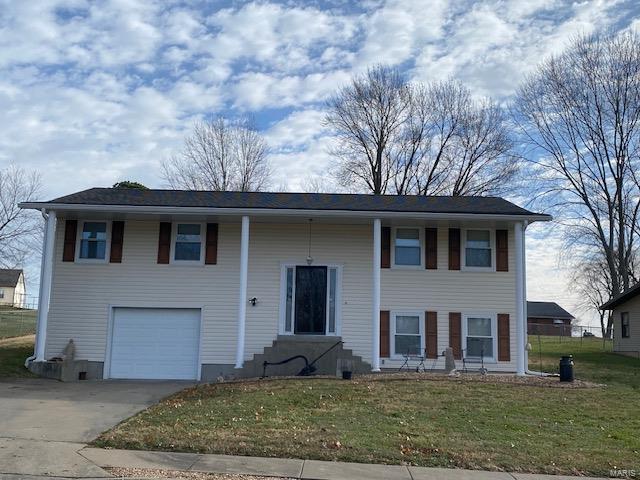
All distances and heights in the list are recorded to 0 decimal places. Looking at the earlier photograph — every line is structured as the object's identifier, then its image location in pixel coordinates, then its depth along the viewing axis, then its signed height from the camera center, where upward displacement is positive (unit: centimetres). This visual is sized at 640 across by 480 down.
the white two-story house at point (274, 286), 1781 +114
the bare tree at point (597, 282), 4945 +538
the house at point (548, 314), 7975 +258
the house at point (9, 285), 7256 +376
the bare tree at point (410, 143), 3772 +1114
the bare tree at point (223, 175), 3962 +931
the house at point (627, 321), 2898 +74
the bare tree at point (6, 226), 4569 +631
